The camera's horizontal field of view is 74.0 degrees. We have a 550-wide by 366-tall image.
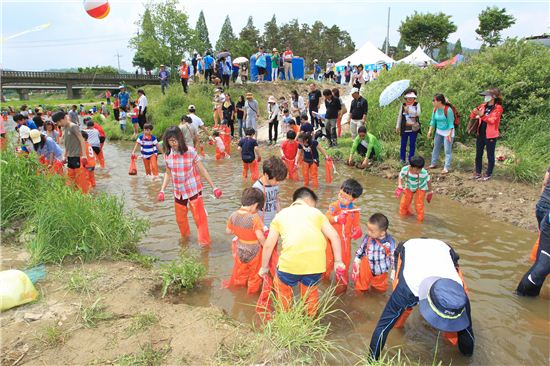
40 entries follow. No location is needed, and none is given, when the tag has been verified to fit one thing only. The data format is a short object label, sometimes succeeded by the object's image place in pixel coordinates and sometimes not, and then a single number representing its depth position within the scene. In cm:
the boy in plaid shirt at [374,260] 436
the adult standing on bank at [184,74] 1925
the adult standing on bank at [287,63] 2342
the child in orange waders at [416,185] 650
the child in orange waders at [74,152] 724
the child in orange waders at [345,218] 459
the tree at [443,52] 6438
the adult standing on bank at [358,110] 1141
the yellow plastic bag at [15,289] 364
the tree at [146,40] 3703
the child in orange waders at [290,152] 908
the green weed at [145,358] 299
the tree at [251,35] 6909
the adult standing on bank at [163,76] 2069
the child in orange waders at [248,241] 421
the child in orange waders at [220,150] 1238
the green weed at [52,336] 323
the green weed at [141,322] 346
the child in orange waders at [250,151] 881
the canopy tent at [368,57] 2856
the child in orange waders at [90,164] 904
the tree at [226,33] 7526
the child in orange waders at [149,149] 944
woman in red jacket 809
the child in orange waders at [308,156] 864
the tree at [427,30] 5294
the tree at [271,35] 6962
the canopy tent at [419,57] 2933
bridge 5578
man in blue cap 277
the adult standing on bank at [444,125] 860
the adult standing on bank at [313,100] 1398
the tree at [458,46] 7931
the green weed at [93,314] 356
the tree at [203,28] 7934
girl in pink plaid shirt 548
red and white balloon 857
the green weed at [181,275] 448
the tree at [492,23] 4662
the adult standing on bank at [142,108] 1664
